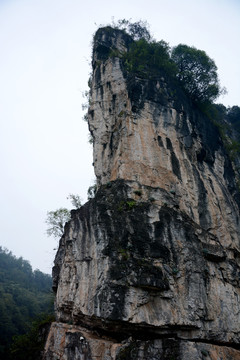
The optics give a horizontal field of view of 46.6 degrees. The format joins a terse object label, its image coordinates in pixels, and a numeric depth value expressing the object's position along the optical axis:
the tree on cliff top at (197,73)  19.09
